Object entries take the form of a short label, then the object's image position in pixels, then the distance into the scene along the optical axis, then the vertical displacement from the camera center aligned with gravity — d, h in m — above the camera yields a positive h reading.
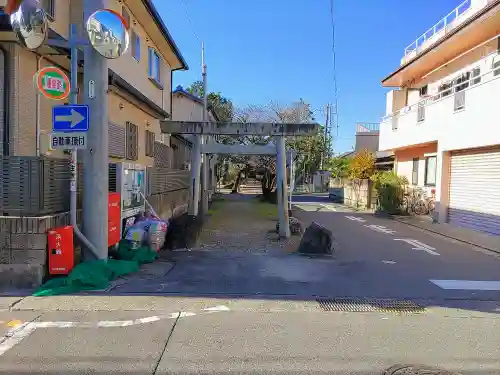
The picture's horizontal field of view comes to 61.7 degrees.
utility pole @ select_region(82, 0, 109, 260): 6.64 +0.17
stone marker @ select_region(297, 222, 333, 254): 9.14 -1.49
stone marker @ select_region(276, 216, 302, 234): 11.77 -1.50
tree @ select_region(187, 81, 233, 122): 36.09 +6.68
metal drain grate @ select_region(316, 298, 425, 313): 5.46 -1.74
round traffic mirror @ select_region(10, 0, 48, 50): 5.41 +1.91
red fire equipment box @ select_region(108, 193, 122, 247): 7.34 -0.88
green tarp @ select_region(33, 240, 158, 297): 5.81 -1.60
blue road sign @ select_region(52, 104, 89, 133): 6.29 +0.77
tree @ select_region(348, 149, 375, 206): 24.75 +0.46
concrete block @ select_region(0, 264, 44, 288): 5.89 -1.51
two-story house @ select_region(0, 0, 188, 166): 6.68 +1.85
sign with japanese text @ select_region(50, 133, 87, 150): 6.30 +0.44
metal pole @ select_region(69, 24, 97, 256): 6.33 +0.08
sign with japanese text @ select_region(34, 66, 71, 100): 5.96 +1.25
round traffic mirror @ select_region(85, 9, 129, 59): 5.95 +2.01
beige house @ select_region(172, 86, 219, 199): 19.50 +3.31
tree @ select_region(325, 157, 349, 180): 36.84 +0.81
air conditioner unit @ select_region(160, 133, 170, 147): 15.34 +1.22
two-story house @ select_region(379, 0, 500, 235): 12.86 +2.02
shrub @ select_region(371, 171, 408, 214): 18.59 -0.69
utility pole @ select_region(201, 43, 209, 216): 16.47 -0.29
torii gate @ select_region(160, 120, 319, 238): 10.48 +0.83
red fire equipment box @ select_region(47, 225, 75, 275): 6.00 -1.17
